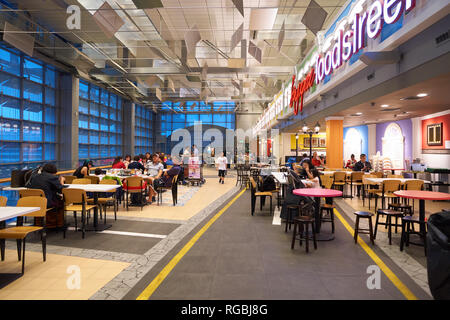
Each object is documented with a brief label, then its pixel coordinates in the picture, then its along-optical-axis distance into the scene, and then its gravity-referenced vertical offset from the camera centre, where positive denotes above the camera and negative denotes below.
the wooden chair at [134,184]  7.67 -0.75
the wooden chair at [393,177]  8.50 -0.59
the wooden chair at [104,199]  6.28 -0.98
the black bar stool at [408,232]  4.45 -1.24
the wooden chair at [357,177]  9.58 -0.67
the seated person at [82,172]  7.78 -0.42
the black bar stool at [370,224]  4.69 -1.15
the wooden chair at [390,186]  6.74 -0.69
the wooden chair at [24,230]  3.70 -1.03
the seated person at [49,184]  5.24 -0.51
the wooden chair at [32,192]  5.03 -0.64
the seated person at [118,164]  10.04 -0.25
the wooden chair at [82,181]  6.59 -0.57
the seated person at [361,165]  11.04 -0.29
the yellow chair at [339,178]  9.54 -0.71
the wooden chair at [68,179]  7.32 -0.58
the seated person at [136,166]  9.66 -0.31
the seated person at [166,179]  9.53 -0.79
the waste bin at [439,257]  2.56 -0.96
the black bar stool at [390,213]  4.80 -0.97
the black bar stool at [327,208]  5.52 -1.04
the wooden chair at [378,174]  8.89 -0.54
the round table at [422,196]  4.37 -0.63
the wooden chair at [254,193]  7.09 -0.94
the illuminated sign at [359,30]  4.65 +2.70
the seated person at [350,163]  13.77 -0.27
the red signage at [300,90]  10.20 +2.81
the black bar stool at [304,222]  4.44 -1.05
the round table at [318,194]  4.73 -0.63
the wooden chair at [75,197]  5.24 -0.76
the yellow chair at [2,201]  4.32 -0.69
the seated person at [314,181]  5.76 -0.49
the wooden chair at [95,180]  7.05 -0.58
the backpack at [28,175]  6.69 -0.44
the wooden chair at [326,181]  7.90 -0.68
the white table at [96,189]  5.64 -0.66
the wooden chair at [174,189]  8.38 -0.97
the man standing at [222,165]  14.64 -0.40
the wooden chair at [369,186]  7.68 -0.90
